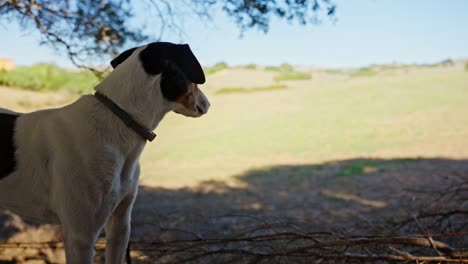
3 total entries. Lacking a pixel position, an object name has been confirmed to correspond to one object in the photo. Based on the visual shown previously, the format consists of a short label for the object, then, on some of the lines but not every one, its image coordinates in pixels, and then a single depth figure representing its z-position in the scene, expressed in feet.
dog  5.14
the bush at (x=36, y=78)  42.45
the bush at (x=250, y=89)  55.00
